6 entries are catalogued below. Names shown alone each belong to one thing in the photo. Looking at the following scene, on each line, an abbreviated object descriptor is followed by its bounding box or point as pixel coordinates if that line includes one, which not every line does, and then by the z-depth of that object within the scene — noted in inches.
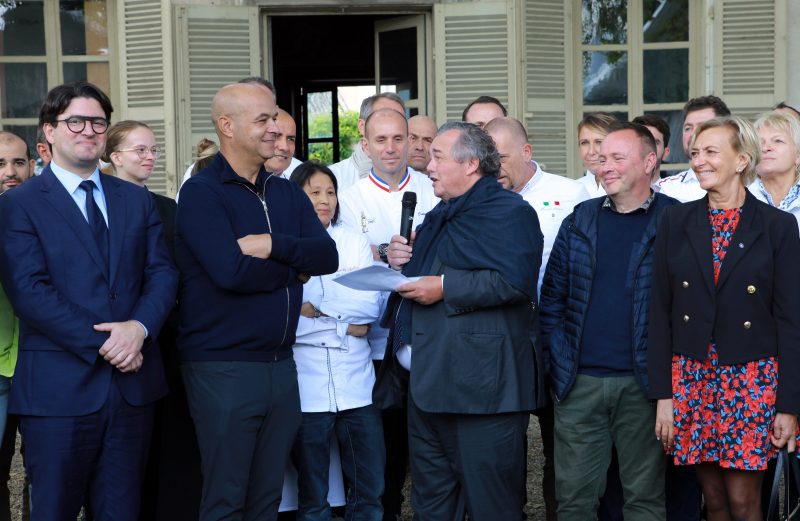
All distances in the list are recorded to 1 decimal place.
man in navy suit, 130.5
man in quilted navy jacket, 151.8
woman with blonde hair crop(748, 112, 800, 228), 164.9
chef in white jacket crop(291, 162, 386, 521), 166.2
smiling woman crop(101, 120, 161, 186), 171.9
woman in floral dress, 138.8
